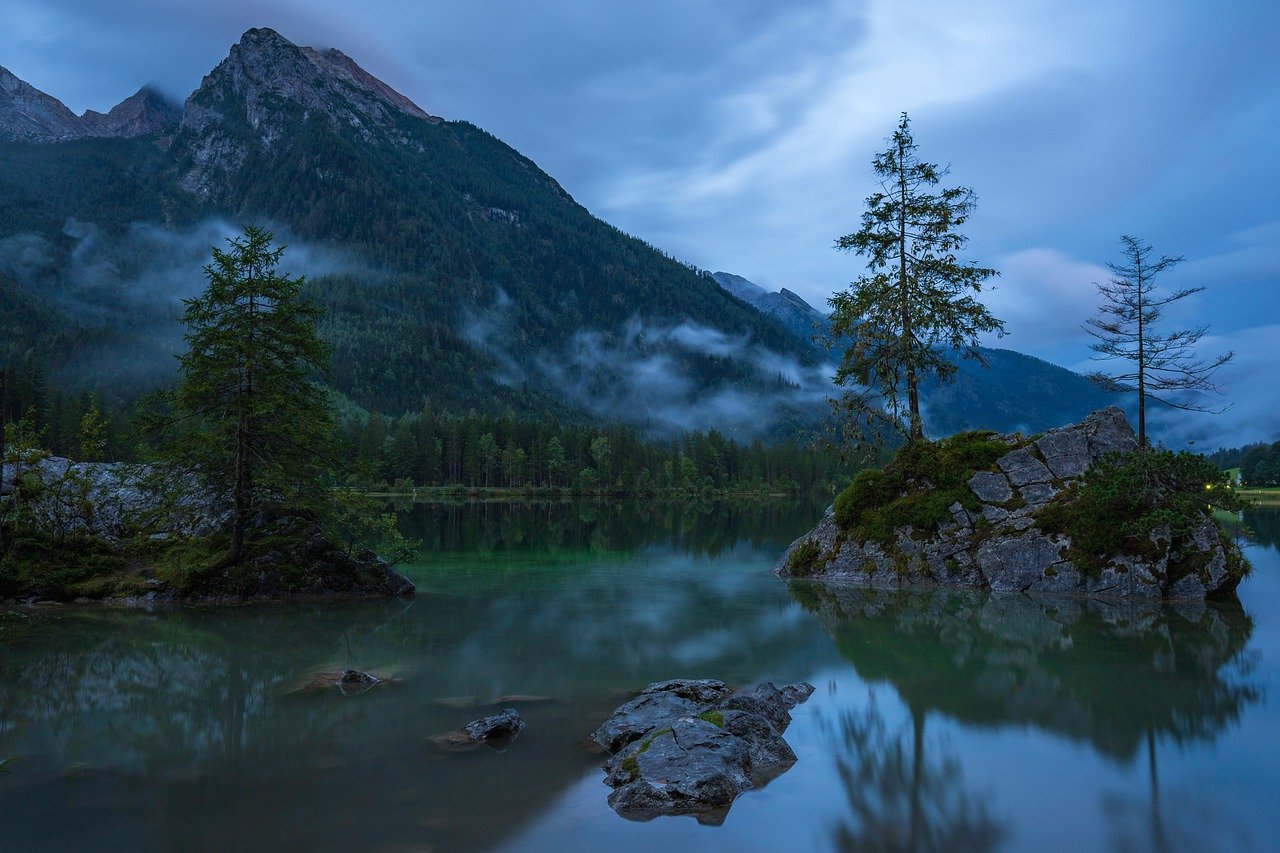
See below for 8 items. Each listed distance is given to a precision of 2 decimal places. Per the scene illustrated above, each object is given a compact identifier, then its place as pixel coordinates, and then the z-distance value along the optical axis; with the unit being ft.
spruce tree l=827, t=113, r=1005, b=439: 116.57
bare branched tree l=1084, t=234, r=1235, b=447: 102.99
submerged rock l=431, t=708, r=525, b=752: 38.32
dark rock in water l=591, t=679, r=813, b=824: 31.30
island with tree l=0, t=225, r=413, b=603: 80.69
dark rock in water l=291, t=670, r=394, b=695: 48.62
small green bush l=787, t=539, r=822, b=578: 110.93
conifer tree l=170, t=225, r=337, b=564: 80.79
